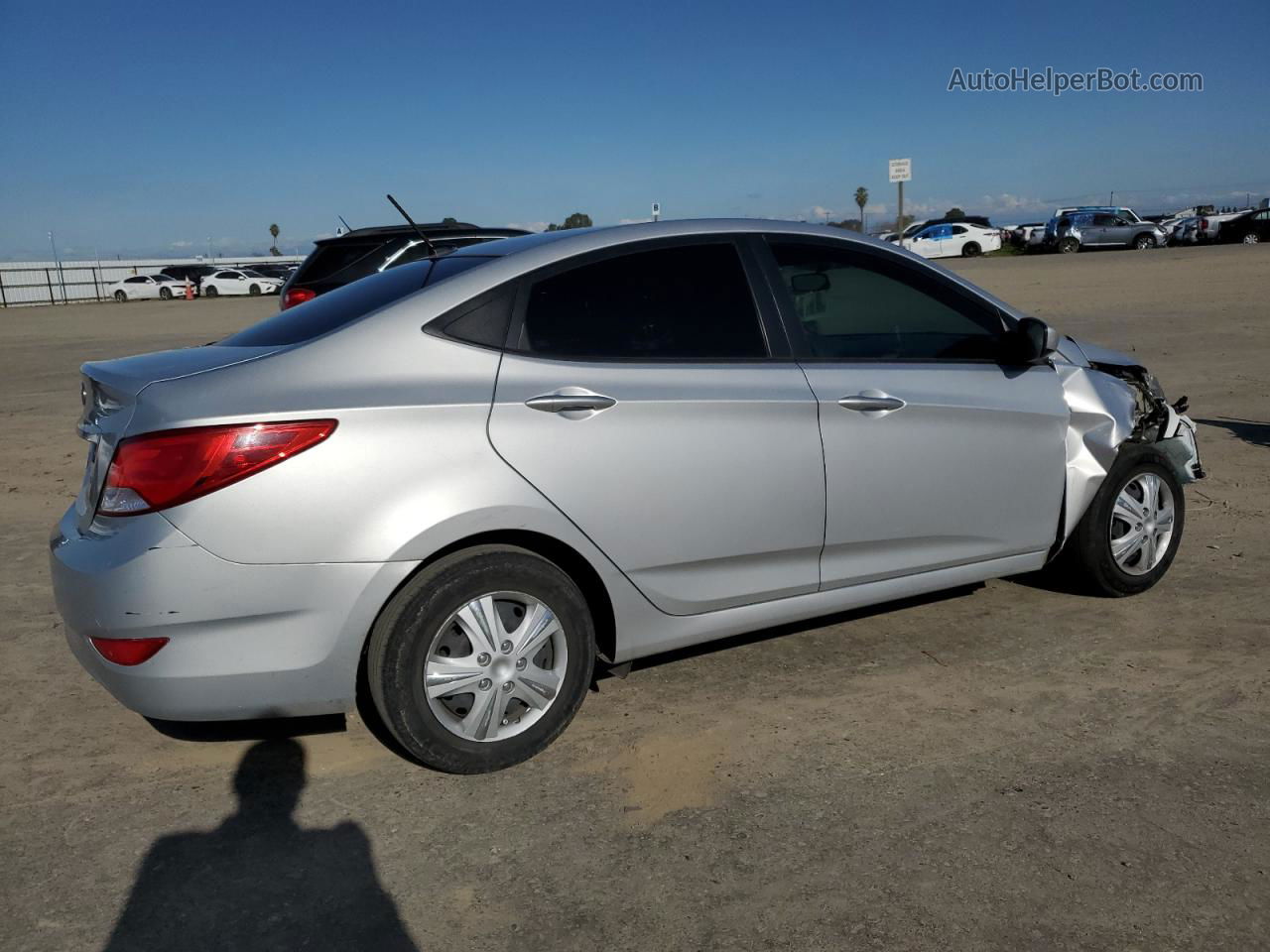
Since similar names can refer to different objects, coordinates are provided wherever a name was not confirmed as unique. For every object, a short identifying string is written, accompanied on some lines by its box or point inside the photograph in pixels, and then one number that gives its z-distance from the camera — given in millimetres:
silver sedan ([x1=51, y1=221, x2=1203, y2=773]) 3154
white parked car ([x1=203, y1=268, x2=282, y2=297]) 48281
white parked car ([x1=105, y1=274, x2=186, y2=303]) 49250
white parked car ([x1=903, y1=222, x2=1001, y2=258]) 44031
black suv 10125
